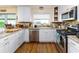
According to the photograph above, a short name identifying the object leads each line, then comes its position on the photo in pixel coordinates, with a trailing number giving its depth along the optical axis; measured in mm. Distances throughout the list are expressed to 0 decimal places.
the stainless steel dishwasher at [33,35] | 3420
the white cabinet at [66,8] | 2149
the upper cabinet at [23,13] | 3509
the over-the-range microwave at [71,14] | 1818
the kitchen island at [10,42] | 1532
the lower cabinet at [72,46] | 1264
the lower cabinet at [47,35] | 3360
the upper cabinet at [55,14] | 3872
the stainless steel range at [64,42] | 1703
